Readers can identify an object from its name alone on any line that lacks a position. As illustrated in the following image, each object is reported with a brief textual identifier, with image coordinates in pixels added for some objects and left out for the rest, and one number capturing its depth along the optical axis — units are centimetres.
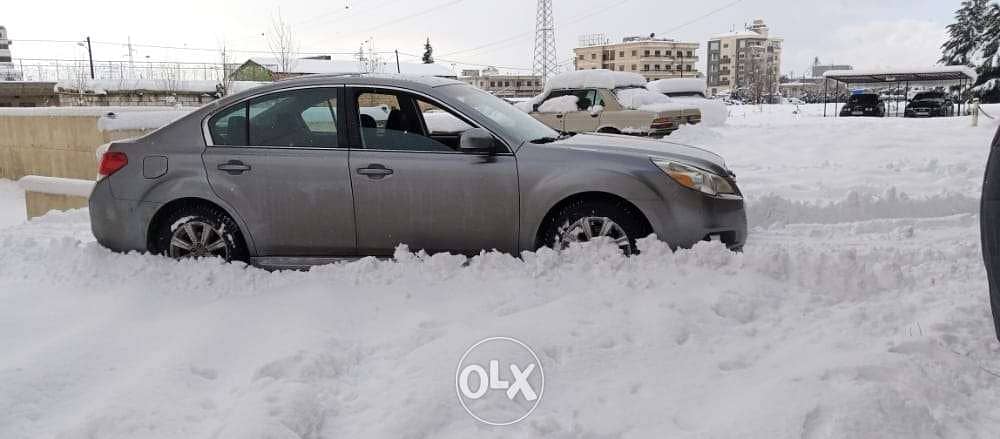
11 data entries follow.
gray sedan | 486
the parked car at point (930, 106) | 2931
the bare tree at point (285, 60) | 2960
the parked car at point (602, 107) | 1510
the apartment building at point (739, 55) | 11464
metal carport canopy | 3139
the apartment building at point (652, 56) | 11250
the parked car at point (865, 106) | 3105
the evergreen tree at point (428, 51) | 8869
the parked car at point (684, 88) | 2558
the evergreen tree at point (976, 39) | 4366
